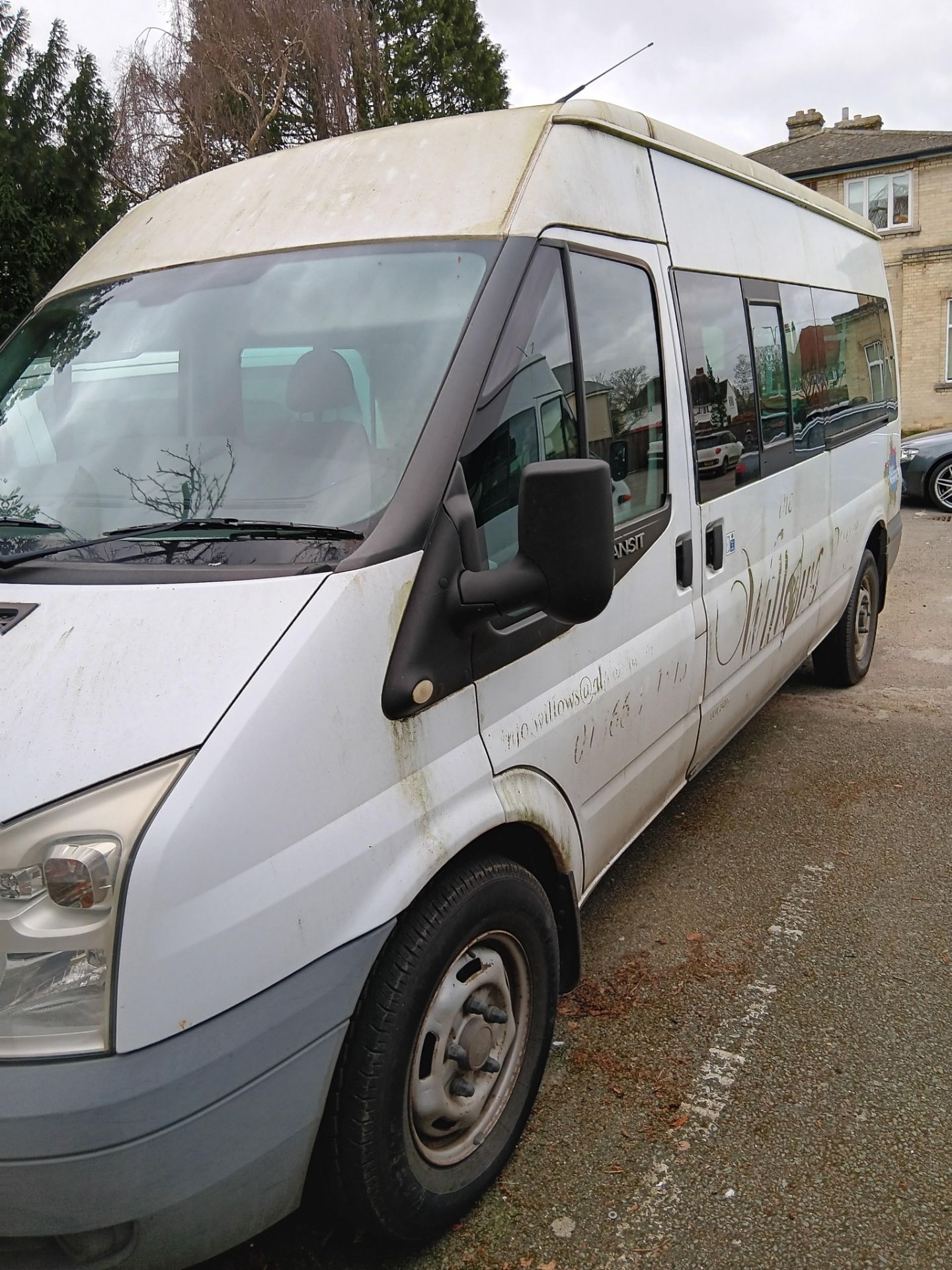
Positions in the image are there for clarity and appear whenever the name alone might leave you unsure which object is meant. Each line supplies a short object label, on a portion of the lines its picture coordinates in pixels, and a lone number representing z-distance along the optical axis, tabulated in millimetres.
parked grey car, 14281
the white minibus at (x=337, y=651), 1677
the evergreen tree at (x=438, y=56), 27516
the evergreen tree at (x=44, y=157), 8672
